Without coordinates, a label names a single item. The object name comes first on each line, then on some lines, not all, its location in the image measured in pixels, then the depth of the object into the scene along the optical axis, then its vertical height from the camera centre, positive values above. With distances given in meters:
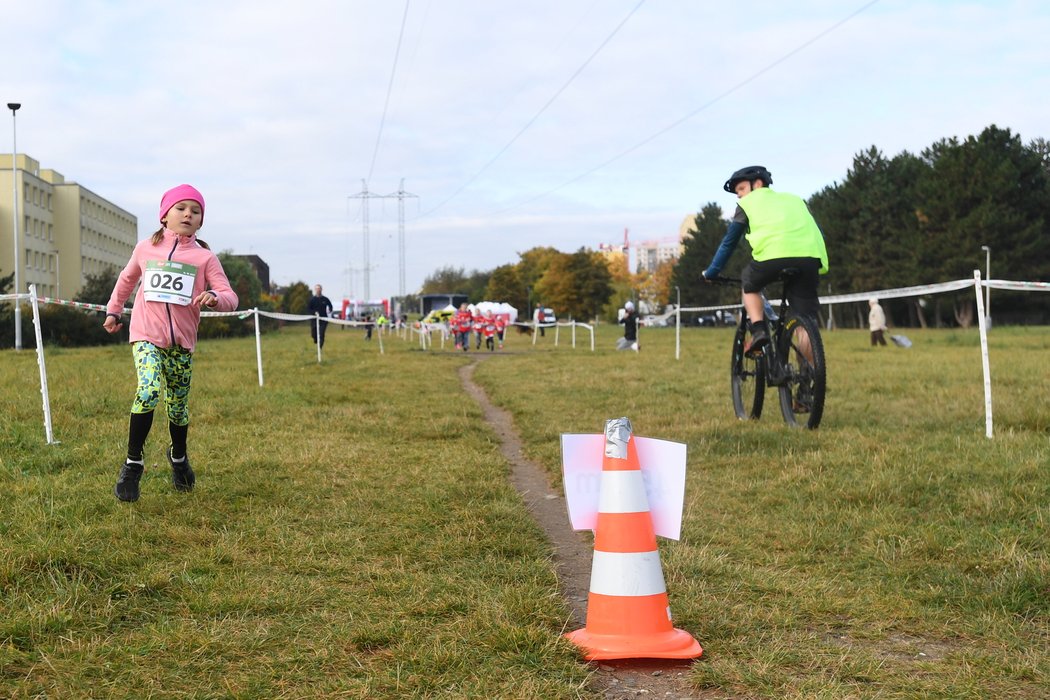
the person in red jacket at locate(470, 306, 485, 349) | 30.45 +0.19
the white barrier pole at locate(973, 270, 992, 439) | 7.30 -0.34
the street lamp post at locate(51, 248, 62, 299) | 86.13 +5.62
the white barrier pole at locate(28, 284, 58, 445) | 7.05 -0.36
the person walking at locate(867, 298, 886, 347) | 29.16 -0.06
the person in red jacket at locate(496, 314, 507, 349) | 32.56 +0.19
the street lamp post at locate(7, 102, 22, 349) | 27.66 +0.20
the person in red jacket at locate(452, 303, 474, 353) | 29.56 +0.13
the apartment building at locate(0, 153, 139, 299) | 77.88 +9.69
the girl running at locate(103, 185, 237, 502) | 5.32 +0.15
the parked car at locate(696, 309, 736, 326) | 91.76 +0.65
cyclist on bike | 7.58 +0.63
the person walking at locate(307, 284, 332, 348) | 25.49 +0.73
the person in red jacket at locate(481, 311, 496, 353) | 30.17 +0.00
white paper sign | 3.64 -0.56
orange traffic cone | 3.28 -0.89
